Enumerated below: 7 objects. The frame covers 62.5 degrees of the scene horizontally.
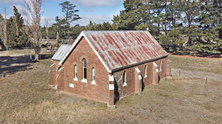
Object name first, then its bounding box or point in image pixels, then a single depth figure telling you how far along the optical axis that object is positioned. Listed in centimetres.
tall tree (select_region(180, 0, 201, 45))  5092
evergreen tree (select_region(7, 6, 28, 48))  6712
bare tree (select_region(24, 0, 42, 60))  4419
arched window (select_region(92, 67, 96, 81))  2000
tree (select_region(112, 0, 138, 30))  6274
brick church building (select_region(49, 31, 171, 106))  1931
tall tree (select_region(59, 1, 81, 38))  7769
